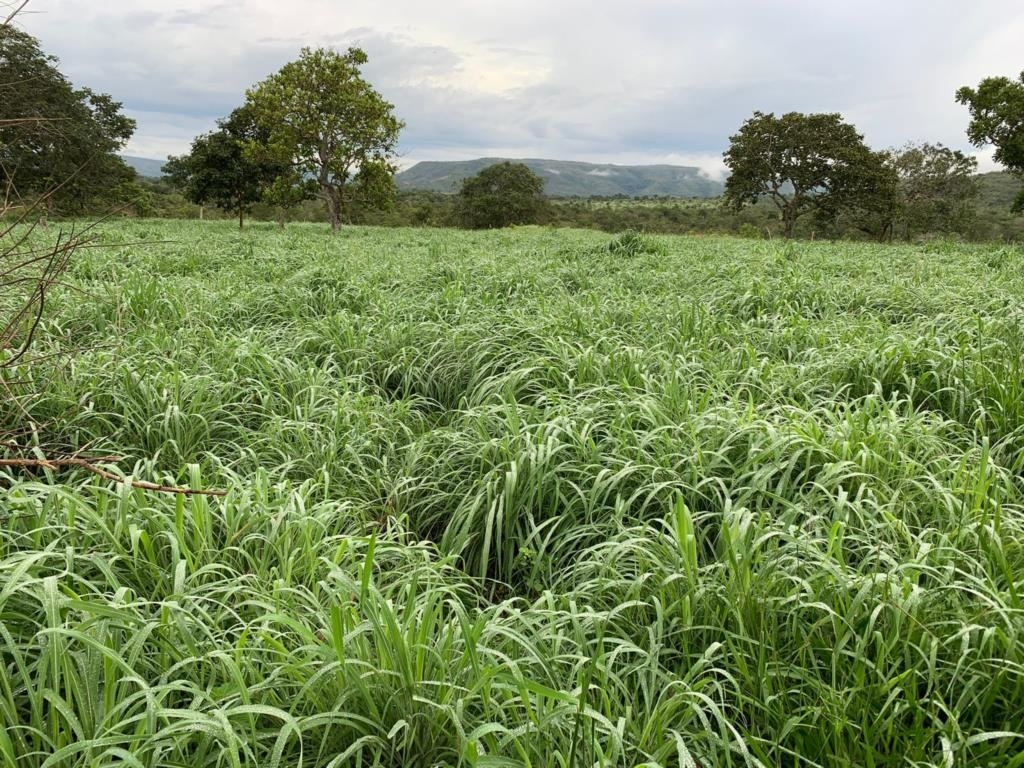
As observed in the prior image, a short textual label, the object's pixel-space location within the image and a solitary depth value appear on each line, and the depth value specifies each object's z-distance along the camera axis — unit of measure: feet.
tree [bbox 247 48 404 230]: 75.72
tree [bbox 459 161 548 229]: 200.85
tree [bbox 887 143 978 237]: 134.21
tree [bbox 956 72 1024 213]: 73.14
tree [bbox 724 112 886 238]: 112.27
